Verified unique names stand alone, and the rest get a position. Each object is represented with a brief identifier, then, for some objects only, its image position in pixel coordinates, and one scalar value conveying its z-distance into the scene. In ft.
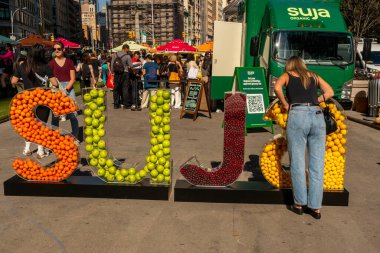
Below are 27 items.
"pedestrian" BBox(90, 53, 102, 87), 61.61
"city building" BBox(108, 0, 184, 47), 645.10
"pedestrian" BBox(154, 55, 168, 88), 49.98
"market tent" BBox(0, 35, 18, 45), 73.35
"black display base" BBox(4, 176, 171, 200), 17.08
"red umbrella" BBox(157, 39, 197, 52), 99.14
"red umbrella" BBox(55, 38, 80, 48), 78.59
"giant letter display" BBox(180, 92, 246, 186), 16.26
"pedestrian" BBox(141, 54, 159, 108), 47.34
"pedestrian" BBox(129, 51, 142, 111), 45.71
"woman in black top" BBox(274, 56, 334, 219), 14.66
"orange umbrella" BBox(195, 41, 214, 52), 102.84
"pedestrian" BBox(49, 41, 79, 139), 25.59
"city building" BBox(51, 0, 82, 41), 489.26
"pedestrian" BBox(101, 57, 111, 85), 72.95
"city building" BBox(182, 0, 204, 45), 586.86
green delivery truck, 35.99
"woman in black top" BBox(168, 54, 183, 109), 47.50
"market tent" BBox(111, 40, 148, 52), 109.47
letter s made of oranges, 17.34
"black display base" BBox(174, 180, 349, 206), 16.66
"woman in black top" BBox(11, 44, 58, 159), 23.13
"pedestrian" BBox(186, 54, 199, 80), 46.61
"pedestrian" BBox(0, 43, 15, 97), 51.36
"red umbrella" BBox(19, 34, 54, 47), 82.23
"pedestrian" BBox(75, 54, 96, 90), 49.55
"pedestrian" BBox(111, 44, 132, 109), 44.26
